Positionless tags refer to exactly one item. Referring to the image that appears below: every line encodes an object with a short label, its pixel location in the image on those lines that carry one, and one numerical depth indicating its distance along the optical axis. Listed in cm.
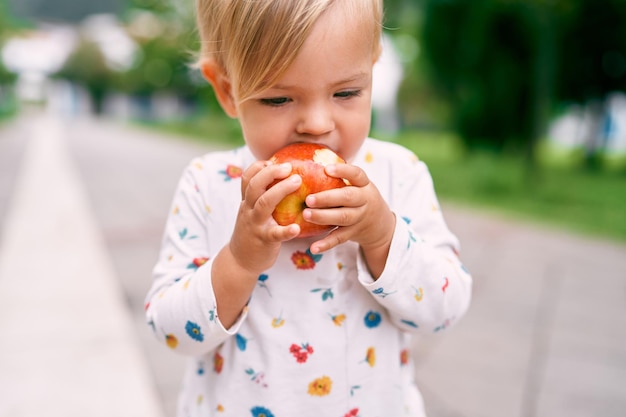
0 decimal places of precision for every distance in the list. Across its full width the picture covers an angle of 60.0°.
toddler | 86
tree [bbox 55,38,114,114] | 5862
